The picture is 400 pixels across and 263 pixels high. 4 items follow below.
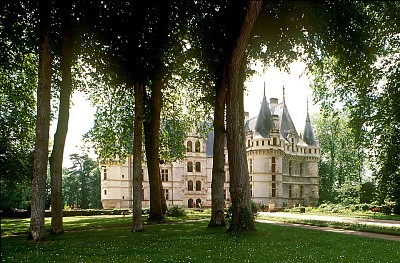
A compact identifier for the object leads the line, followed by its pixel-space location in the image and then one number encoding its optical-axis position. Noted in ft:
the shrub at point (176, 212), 109.23
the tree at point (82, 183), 249.34
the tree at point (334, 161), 207.32
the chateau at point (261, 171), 206.18
